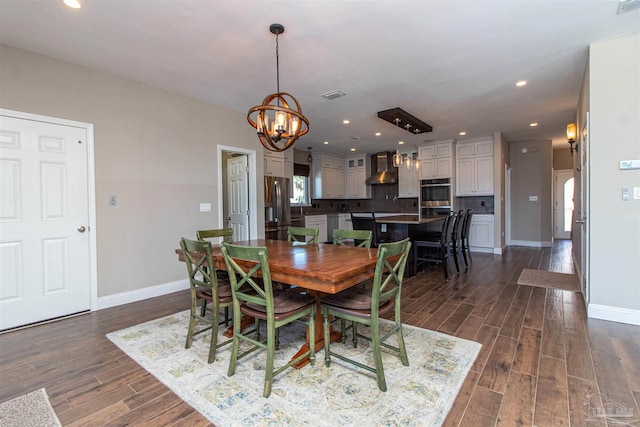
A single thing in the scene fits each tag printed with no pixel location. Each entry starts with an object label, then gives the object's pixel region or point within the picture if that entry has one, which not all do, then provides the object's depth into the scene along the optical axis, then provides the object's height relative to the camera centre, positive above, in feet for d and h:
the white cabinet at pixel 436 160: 22.49 +3.75
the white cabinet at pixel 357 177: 28.37 +3.20
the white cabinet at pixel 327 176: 26.63 +3.10
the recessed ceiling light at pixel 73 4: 7.09 +5.02
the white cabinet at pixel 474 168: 21.36 +2.96
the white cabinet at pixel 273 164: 20.30 +3.32
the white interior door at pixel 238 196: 16.37 +0.85
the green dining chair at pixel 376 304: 5.92 -2.03
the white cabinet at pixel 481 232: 21.65 -1.72
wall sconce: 14.07 +3.53
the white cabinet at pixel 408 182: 24.70 +2.27
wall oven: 22.88 +0.98
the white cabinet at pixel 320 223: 25.02 -1.08
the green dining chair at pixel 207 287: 7.09 -1.96
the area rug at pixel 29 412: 5.20 -3.59
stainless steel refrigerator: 17.81 +0.25
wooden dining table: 5.67 -1.15
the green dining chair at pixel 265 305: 5.84 -2.05
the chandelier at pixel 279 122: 8.07 +2.52
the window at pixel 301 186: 25.29 +2.20
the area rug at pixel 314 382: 5.26 -3.55
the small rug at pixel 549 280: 12.92 -3.34
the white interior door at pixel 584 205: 9.83 +0.08
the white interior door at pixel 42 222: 9.16 -0.25
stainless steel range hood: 26.43 +3.58
